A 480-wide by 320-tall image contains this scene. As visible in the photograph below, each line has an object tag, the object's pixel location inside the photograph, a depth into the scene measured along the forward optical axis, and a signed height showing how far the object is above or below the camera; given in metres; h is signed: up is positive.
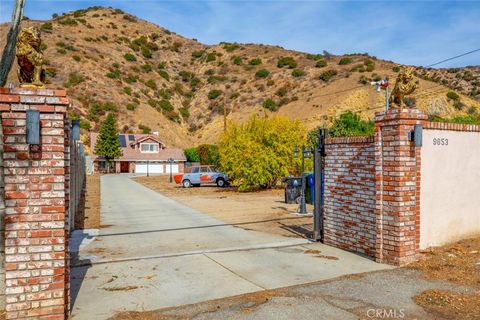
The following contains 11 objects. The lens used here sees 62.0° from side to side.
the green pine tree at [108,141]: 58.31 +2.76
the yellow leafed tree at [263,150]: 23.67 +0.58
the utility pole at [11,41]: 14.44 +4.50
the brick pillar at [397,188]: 6.97 -0.49
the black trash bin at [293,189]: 16.70 -1.23
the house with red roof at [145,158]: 62.28 +0.28
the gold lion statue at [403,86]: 7.09 +1.31
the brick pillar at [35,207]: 4.50 -0.54
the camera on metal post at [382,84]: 25.55 +4.93
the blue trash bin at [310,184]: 15.92 -0.98
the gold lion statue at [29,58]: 4.73 +1.22
